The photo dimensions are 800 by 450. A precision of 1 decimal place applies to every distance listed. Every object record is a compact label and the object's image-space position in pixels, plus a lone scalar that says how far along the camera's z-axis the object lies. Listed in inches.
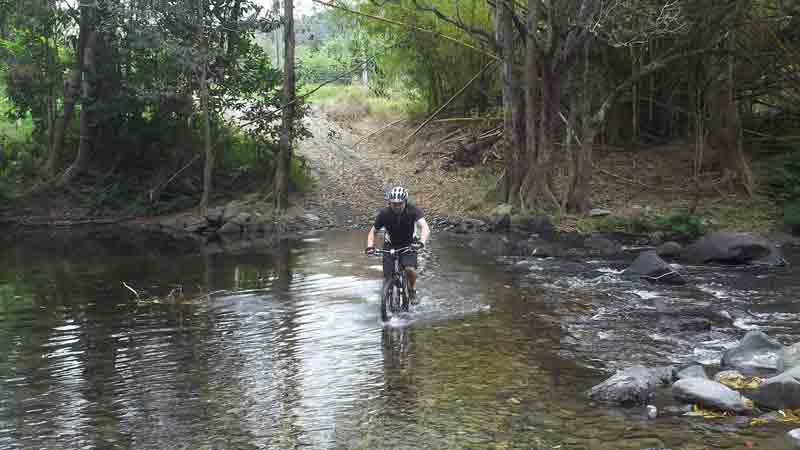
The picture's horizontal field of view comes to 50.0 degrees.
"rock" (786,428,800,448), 291.4
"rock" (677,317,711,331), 464.1
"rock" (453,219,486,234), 909.8
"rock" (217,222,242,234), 990.4
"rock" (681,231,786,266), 678.5
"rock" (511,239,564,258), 753.0
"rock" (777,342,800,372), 365.1
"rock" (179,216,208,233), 1003.9
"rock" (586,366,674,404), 339.6
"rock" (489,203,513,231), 876.0
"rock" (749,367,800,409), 325.1
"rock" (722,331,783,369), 390.3
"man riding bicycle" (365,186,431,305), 483.5
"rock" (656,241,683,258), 722.2
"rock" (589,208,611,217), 868.0
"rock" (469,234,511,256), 781.3
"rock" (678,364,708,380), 366.9
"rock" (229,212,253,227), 995.9
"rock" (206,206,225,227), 1006.4
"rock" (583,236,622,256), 762.5
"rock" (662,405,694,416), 327.9
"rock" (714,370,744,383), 368.2
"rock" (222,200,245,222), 1004.6
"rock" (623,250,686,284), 614.9
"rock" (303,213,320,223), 1028.4
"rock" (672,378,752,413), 324.8
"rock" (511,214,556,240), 826.2
